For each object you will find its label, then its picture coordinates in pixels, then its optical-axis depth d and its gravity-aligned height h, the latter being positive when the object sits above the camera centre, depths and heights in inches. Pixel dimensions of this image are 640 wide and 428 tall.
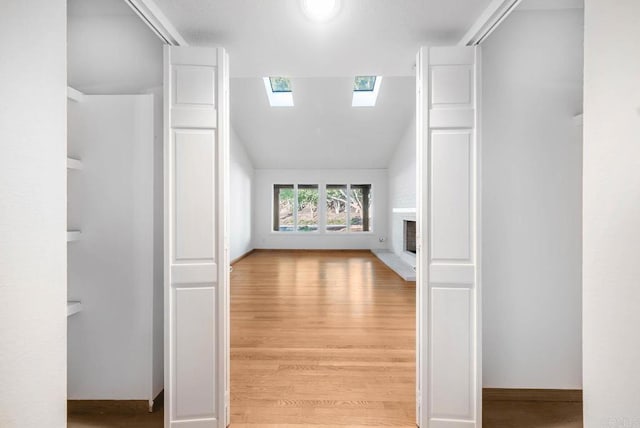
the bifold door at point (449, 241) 73.9 -7.0
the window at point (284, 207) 394.9 +5.9
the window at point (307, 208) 394.9 +4.7
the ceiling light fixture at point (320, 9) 64.7 +42.5
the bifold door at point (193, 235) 72.5 -5.5
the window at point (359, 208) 393.4 +4.7
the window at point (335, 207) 394.6 +6.0
